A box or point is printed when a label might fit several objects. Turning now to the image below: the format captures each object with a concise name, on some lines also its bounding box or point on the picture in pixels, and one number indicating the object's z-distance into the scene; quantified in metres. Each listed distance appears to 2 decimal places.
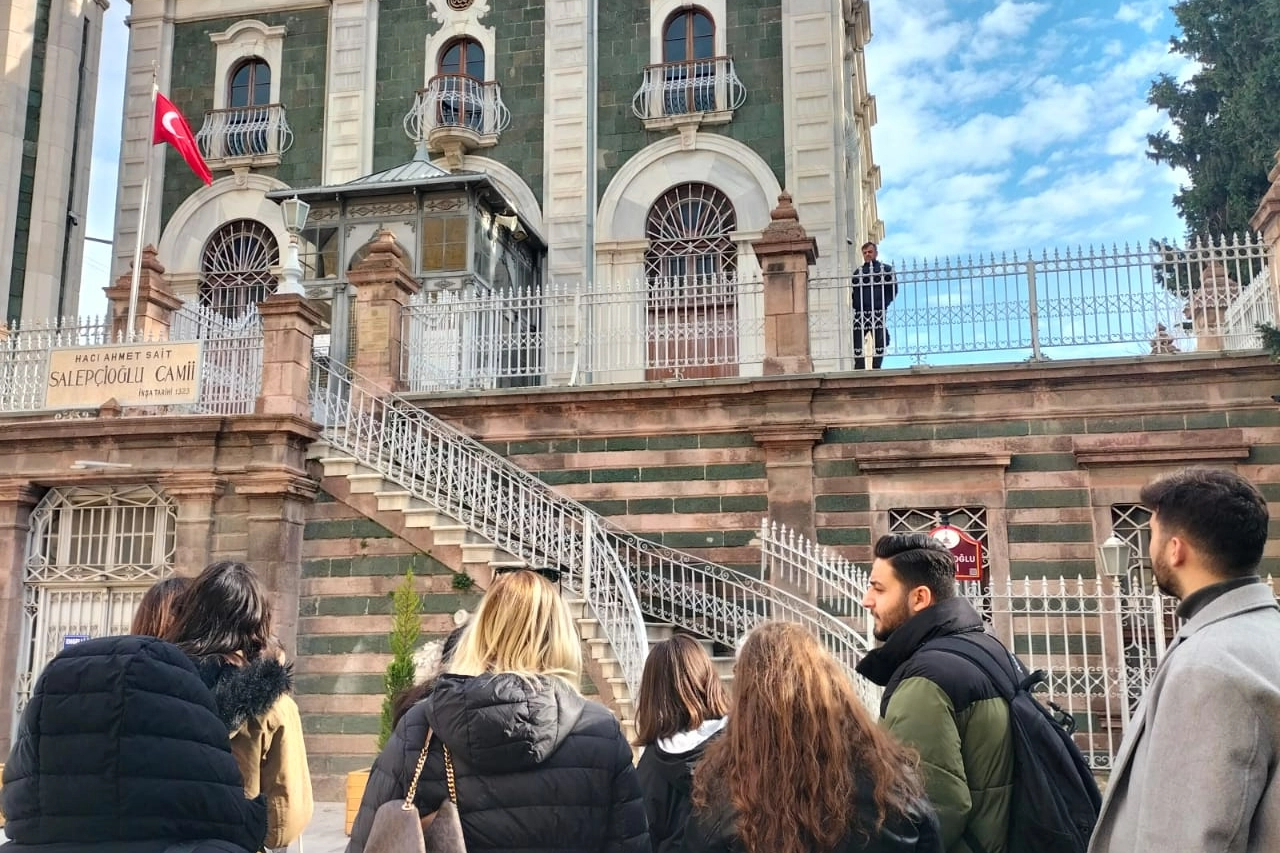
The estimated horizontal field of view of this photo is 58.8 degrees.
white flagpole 14.37
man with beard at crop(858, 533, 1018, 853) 3.51
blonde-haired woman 2.99
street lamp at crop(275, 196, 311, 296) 13.54
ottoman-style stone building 11.90
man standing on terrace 13.10
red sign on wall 11.46
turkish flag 17.41
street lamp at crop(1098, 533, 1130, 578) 10.12
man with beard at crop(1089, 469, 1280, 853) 2.53
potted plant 10.39
